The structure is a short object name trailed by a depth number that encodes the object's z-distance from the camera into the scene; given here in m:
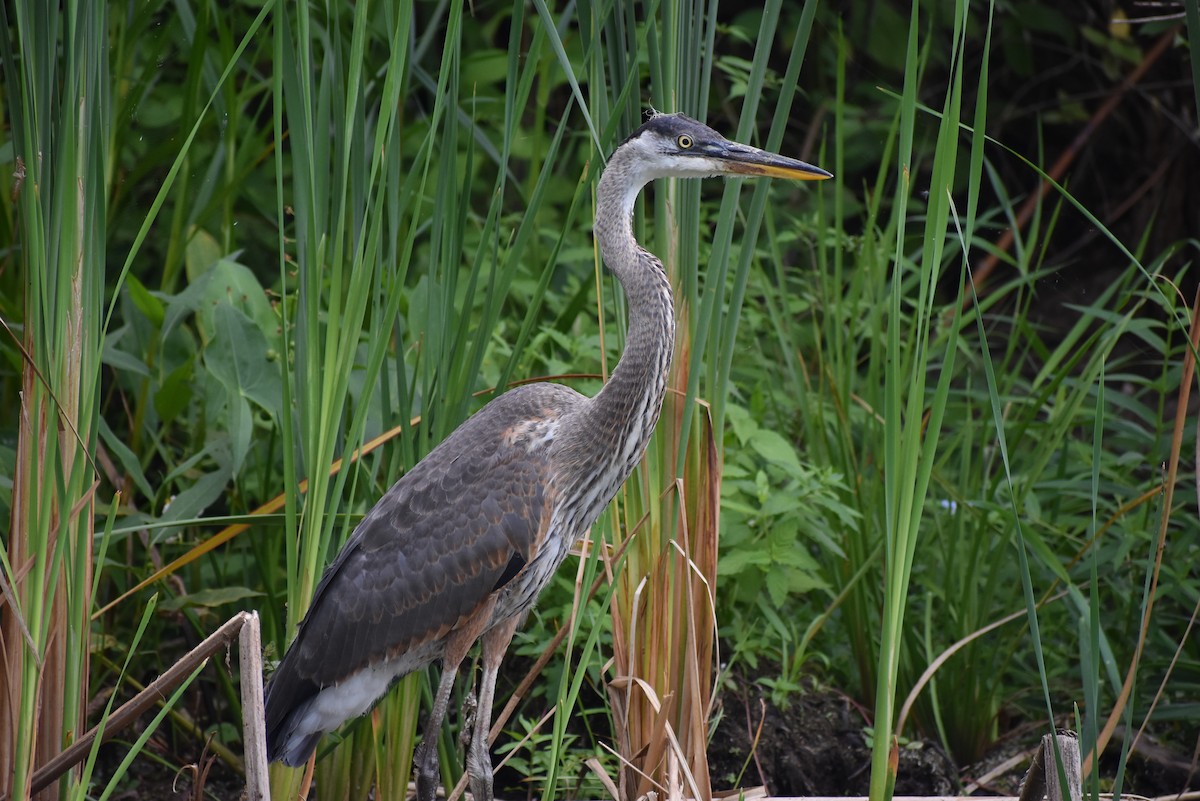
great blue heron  13.60
